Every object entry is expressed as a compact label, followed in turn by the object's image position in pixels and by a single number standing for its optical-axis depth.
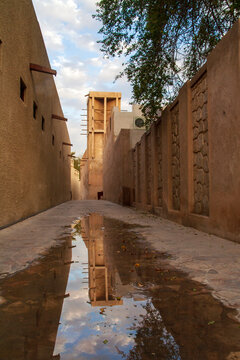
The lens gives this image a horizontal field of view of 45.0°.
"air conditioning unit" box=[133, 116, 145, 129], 21.82
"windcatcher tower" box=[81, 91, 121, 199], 34.53
